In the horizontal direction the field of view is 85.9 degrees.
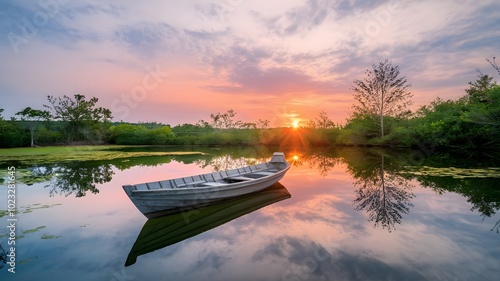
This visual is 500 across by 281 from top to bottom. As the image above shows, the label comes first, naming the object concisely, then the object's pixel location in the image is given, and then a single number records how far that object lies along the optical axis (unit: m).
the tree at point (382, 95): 29.70
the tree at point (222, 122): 52.69
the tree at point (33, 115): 35.31
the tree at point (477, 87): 24.76
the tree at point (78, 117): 40.16
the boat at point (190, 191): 6.28
